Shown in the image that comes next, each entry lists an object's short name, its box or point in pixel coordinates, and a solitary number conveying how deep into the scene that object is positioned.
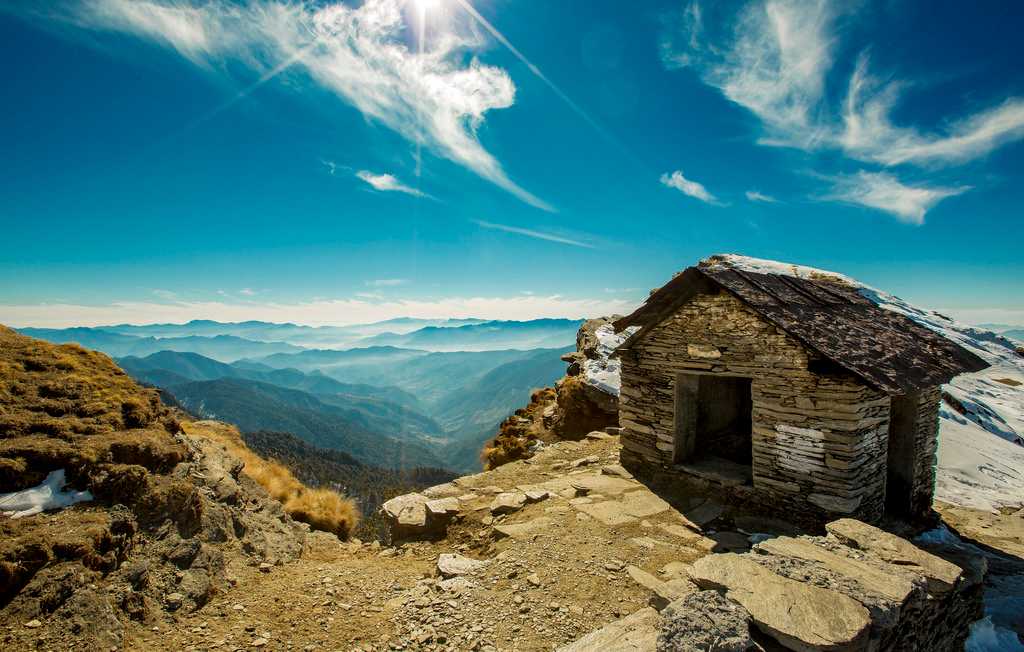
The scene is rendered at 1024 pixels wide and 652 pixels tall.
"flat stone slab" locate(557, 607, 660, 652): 3.59
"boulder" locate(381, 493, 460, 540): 7.87
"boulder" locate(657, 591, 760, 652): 3.35
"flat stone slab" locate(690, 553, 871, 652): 3.49
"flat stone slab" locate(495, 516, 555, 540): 6.73
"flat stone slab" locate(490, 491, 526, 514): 7.92
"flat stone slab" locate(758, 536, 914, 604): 4.23
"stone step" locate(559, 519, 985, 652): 3.50
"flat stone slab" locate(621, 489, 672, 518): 7.53
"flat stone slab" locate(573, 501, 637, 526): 7.11
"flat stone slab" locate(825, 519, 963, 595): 4.69
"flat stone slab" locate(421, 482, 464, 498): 8.94
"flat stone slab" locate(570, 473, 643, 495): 8.57
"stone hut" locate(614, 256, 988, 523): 6.82
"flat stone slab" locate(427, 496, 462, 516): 7.92
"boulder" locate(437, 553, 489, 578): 5.98
